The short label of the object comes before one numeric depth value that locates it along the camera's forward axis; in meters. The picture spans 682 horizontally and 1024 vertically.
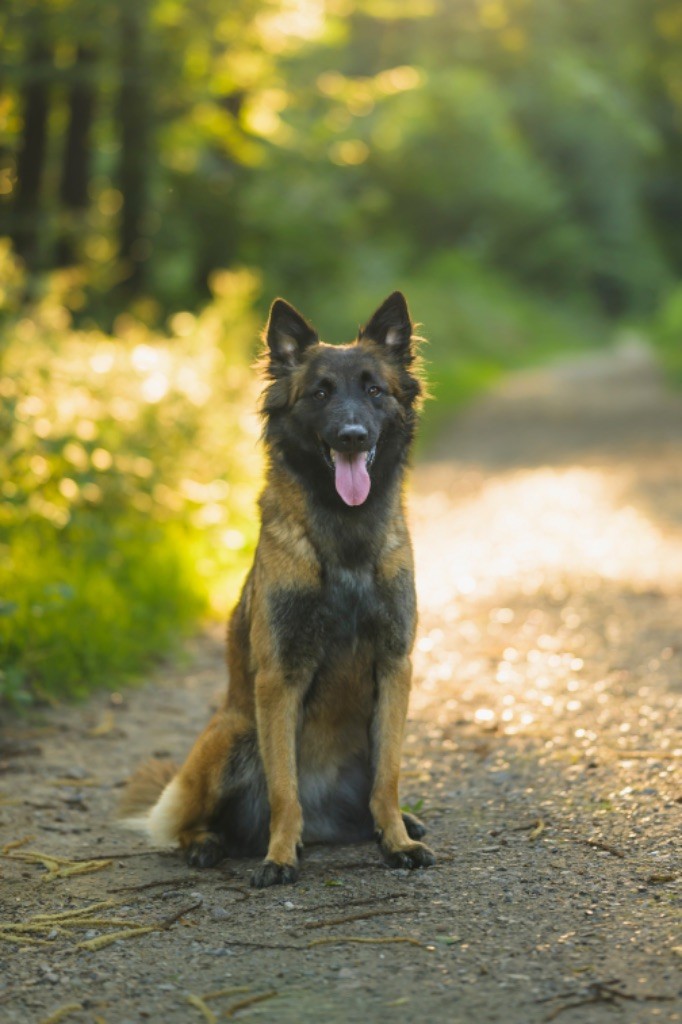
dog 4.37
